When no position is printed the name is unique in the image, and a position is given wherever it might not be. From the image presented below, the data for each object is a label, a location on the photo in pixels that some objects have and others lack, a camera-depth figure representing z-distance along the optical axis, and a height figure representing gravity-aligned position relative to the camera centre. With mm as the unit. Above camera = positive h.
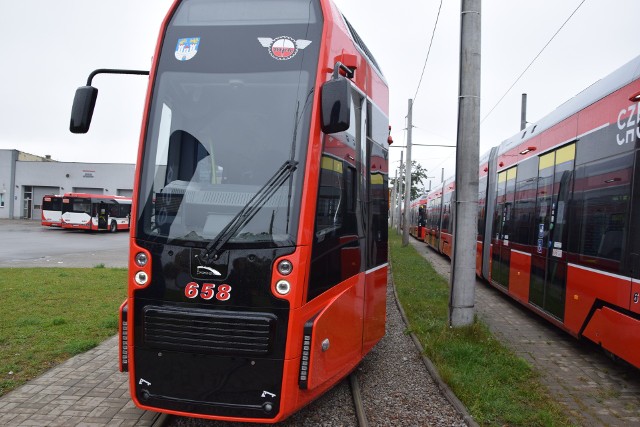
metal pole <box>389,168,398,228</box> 62381 +1239
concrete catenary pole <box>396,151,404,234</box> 47288 +1168
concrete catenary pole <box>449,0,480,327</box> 7312 +548
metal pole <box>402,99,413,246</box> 28734 +1353
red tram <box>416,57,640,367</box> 5309 -6
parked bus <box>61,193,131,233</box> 38250 -1269
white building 57250 +1711
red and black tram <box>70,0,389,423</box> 3740 -94
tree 71125 +4741
